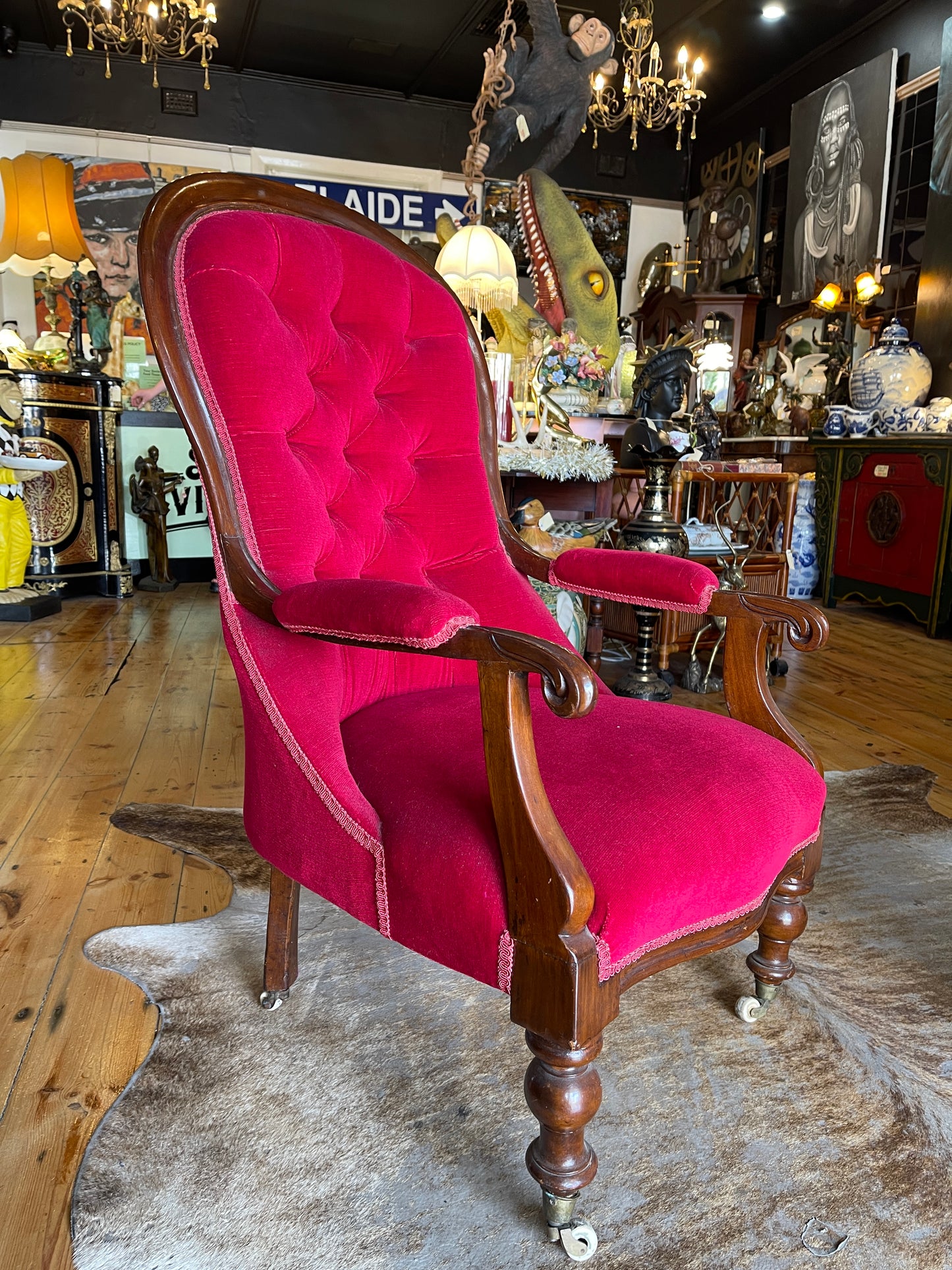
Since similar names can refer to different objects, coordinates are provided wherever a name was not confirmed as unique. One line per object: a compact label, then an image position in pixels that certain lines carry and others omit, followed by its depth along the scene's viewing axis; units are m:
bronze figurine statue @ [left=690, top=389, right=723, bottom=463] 3.72
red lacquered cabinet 4.22
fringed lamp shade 3.67
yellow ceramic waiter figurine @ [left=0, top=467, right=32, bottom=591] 4.03
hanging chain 4.15
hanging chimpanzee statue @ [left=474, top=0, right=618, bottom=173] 4.30
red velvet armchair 0.84
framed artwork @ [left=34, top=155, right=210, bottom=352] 6.66
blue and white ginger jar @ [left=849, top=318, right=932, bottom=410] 4.66
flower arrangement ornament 3.35
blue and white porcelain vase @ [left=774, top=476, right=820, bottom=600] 5.32
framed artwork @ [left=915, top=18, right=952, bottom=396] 4.84
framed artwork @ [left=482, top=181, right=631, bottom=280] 7.64
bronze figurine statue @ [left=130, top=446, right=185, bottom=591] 5.07
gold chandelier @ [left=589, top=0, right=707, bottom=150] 4.56
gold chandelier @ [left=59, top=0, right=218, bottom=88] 4.37
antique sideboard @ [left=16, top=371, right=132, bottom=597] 4.35
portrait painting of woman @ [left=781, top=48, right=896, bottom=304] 5.48
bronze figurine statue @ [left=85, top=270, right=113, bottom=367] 6.37
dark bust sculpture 2.73
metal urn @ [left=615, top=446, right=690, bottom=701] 2.76
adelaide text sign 7.30
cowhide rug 0.93
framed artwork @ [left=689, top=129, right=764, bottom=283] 6.91
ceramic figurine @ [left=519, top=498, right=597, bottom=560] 2.90
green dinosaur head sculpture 4.14
